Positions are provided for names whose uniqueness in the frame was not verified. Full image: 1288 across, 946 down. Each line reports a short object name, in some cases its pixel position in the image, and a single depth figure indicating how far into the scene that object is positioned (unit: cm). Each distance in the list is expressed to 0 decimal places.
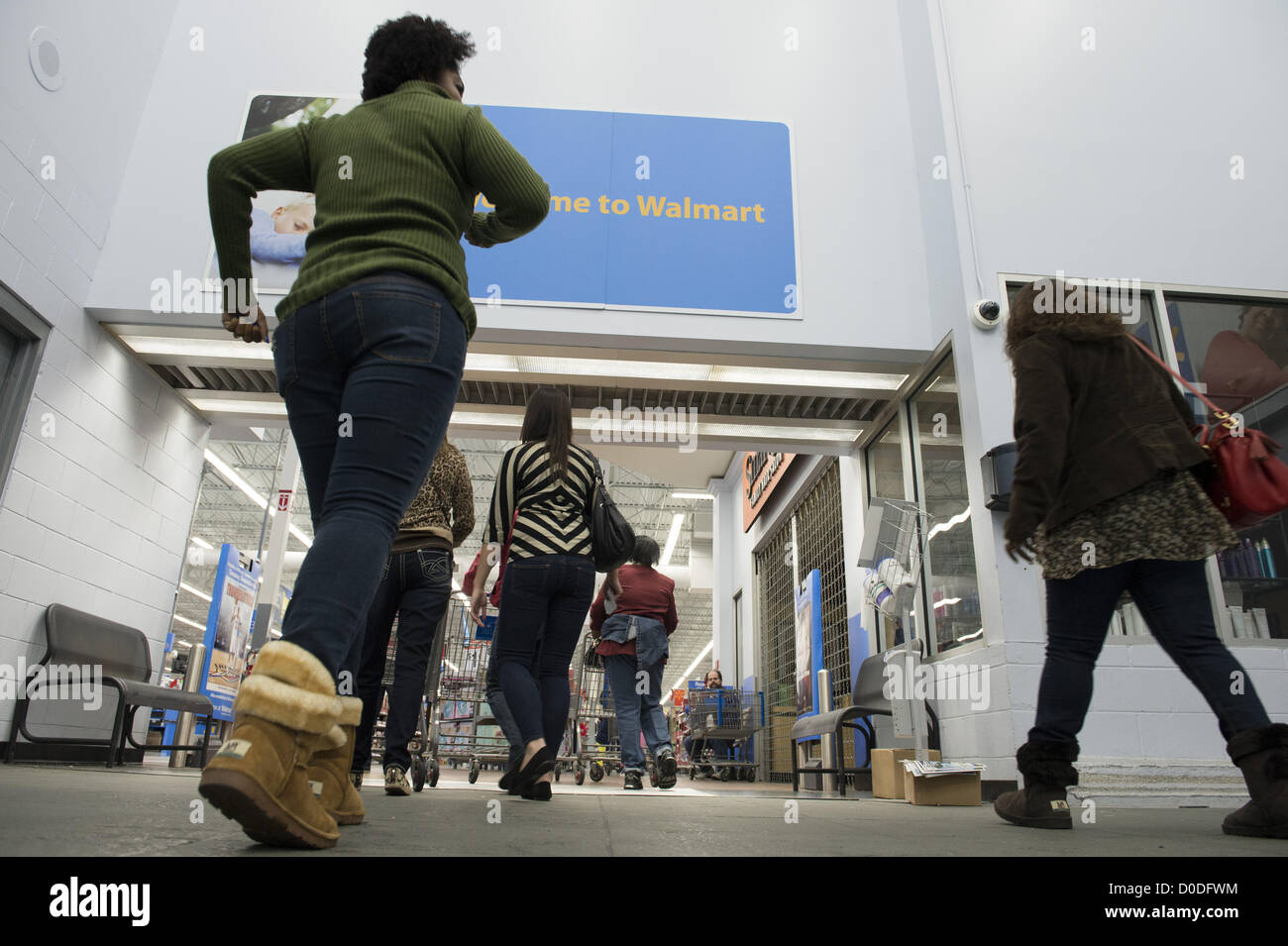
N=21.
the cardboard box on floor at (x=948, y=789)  394
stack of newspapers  385
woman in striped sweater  295
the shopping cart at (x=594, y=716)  687
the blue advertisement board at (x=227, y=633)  705
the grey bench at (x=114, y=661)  501
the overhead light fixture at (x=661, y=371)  610
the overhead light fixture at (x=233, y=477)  1220
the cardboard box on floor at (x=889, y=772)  465
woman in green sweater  121
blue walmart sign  573
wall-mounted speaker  497
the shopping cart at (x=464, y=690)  658
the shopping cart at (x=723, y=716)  799
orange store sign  999
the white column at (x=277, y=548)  628
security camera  510
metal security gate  822
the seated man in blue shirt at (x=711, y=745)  966
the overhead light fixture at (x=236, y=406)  668
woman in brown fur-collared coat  214
